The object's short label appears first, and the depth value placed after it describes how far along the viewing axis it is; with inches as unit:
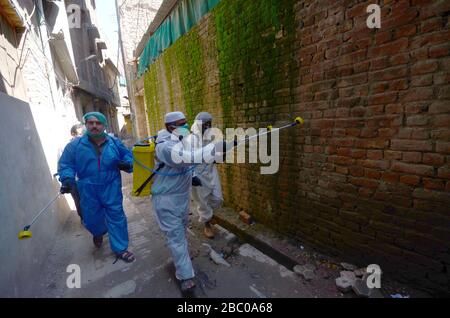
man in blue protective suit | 110.2
